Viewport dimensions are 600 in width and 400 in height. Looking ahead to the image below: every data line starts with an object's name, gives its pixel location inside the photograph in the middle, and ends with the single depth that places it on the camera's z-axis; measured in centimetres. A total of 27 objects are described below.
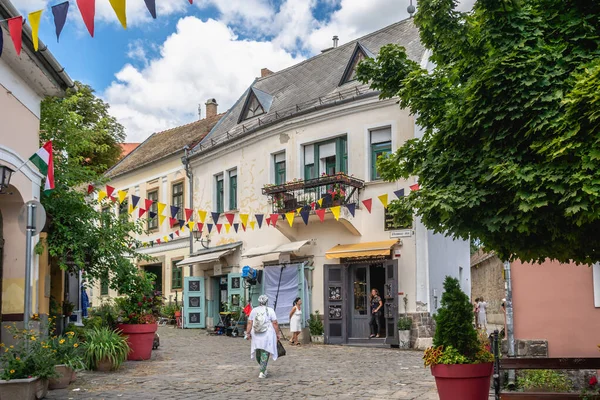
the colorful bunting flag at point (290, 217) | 2095
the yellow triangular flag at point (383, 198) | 1817
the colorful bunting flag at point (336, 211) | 1994
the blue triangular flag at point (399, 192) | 1823
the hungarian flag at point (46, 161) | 1162
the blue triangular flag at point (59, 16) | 748
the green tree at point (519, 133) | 630
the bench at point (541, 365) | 857
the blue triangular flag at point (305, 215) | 2036
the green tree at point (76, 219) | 1455
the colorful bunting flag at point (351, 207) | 1986
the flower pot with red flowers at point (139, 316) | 1529
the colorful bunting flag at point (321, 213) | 2030
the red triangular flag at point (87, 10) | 689
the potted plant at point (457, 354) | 832
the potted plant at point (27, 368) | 891
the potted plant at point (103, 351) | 1325
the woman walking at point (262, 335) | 1301
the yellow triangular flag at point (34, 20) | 765
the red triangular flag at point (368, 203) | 1980
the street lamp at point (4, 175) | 1099
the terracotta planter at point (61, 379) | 1074
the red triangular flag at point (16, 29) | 805
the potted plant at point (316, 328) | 2123
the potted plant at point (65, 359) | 1085
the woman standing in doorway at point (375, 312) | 2011
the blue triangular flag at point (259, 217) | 2202
